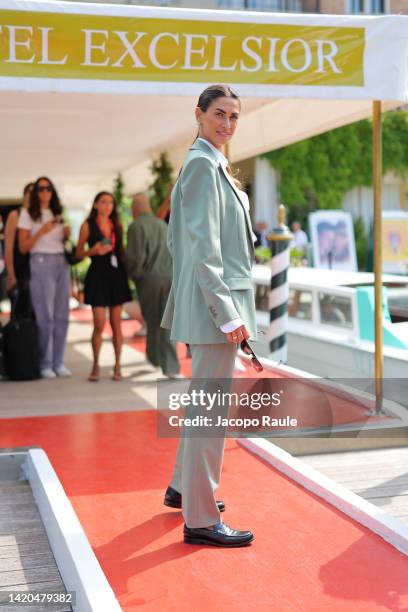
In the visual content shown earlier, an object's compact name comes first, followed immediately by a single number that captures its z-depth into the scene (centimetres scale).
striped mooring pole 893
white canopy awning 516
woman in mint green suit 354
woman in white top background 831
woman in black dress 823
